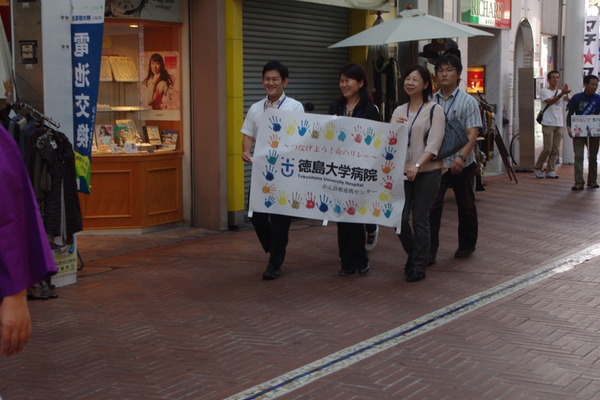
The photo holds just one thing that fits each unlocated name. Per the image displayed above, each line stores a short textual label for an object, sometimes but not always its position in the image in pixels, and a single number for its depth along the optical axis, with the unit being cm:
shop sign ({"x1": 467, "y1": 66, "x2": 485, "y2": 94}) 1894
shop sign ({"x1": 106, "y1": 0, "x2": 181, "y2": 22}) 1051
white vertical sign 2031
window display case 1073
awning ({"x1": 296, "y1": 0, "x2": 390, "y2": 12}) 1254
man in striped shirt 863
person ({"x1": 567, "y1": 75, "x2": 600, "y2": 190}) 1534
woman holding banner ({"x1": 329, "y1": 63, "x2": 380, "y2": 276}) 822
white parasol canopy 1216
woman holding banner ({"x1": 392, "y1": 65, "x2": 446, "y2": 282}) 798
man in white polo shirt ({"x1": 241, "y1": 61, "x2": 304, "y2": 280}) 824
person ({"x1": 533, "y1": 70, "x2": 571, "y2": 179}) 1725
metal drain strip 531
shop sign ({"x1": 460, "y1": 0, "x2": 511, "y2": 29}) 1694
